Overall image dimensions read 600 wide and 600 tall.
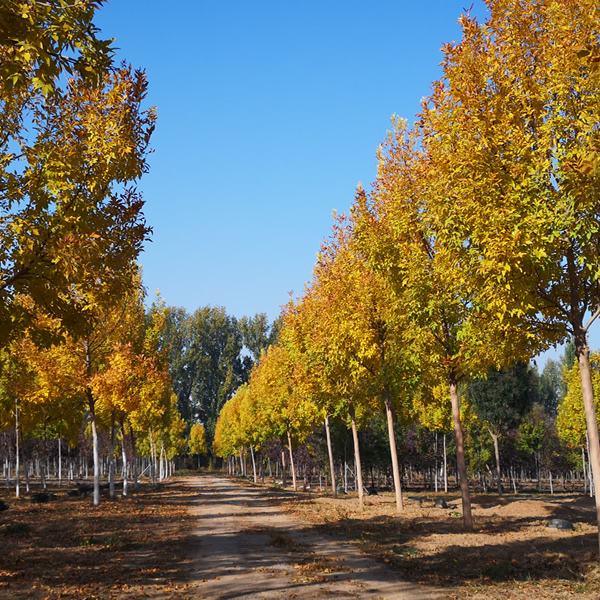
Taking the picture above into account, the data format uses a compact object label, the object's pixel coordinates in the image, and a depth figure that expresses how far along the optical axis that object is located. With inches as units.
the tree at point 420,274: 584.7
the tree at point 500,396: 1987.0
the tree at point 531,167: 370.9
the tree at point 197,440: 4023.1
